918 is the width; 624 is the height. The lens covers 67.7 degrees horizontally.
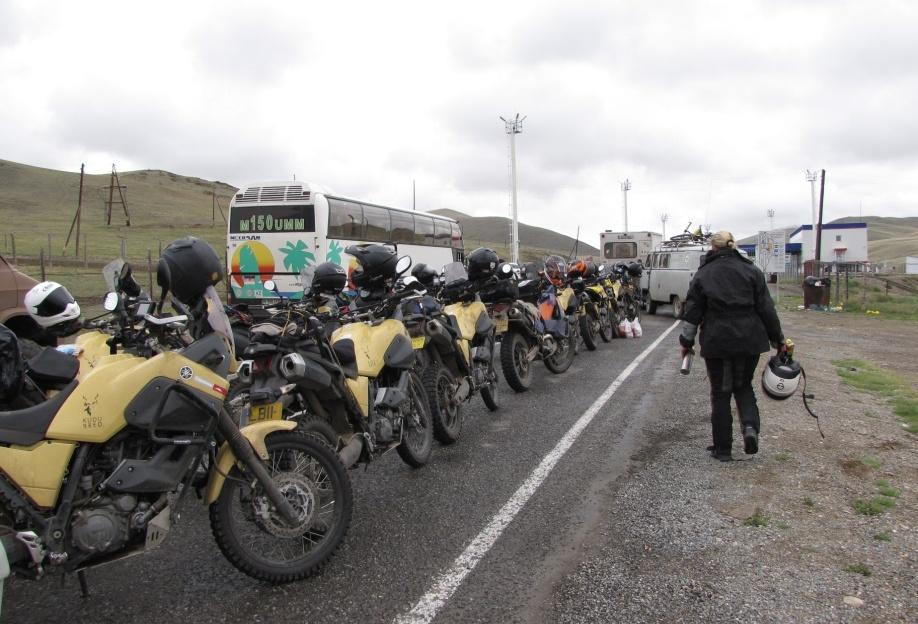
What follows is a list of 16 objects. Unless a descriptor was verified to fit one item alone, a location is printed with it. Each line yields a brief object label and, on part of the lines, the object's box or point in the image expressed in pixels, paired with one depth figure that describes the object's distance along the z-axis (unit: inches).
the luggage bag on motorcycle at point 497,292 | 305.3
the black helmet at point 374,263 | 219.6
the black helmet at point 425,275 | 268.6
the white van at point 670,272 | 717.9
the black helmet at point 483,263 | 298.4
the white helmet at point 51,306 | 166.6
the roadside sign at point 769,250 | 902.4
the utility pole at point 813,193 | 2291.1
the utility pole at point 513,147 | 1822.3
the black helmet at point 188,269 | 124.7
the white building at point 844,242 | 2071.9
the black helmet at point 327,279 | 202.7
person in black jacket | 210.4
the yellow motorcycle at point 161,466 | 106.0
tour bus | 690.8
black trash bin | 892.0
